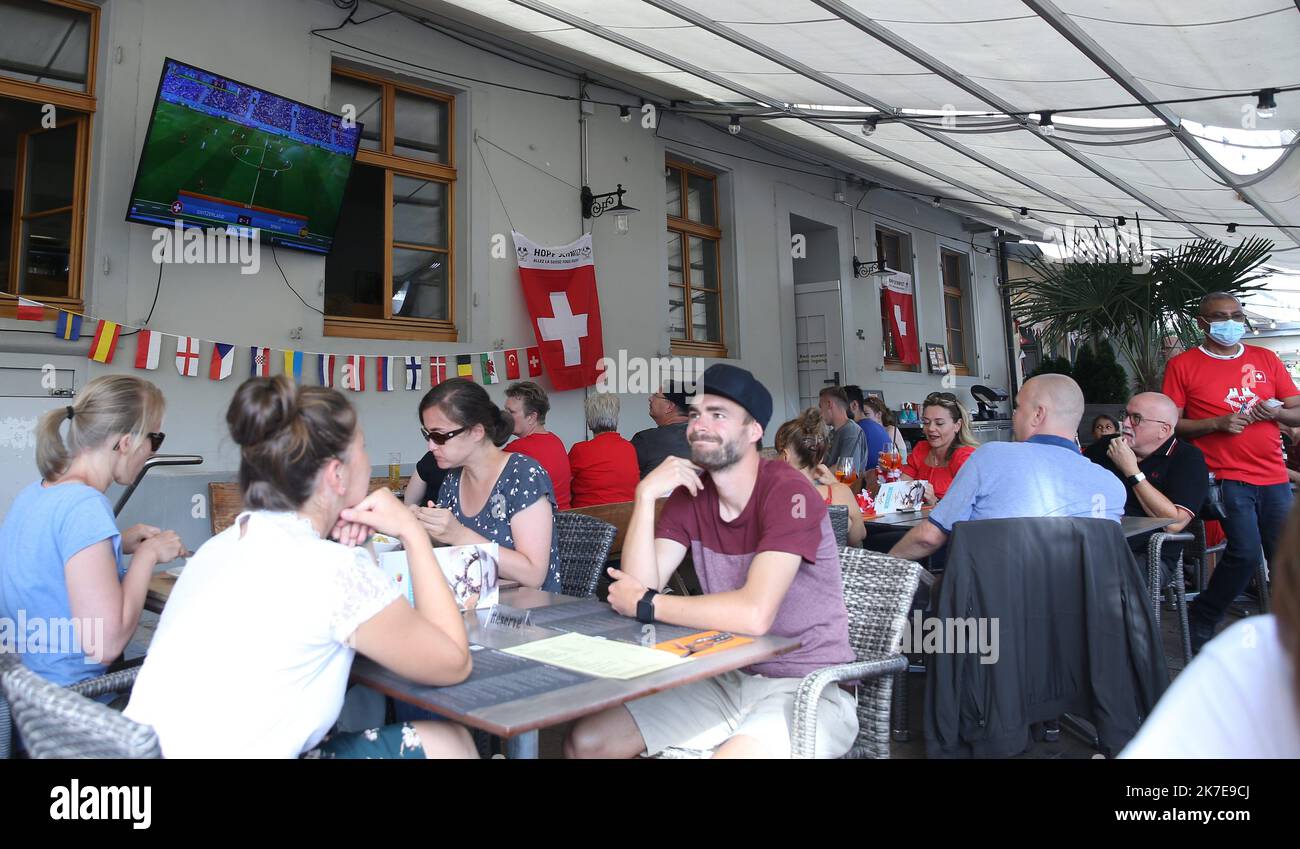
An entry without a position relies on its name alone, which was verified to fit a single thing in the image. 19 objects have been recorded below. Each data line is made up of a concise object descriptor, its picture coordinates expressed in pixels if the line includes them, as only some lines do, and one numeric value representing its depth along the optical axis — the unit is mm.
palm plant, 7555
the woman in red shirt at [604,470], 5145
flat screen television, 4910
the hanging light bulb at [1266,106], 5280
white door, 10570
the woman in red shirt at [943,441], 4820
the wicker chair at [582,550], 3178
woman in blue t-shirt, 2031
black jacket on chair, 2637
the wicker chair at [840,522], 3699
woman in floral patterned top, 2891
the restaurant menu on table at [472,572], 2305
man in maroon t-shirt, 2047
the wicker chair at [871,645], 1890
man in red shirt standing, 4191
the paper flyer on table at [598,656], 1718
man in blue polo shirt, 2918
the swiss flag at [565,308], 7059
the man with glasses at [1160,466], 3902
